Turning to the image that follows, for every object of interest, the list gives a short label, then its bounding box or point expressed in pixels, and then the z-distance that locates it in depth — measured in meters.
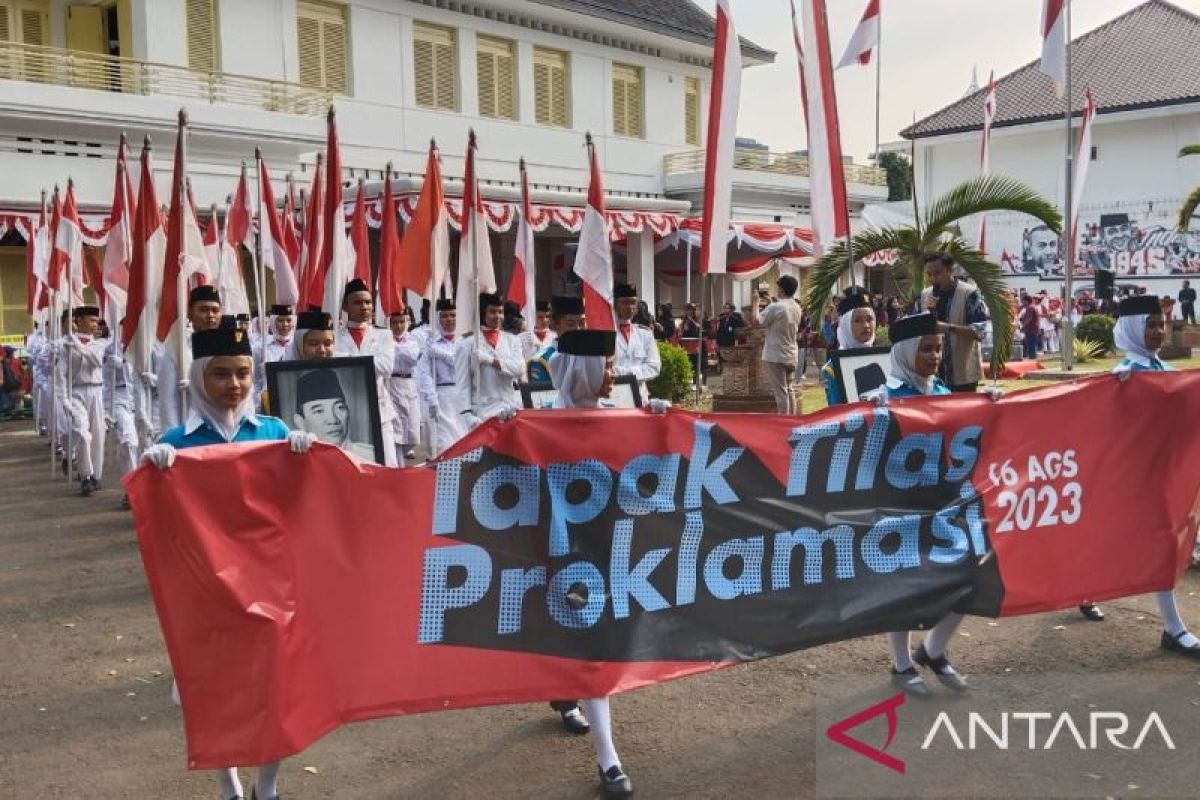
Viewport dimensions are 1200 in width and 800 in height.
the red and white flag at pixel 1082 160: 19.25
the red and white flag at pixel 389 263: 12.07
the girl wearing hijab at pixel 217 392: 4.48
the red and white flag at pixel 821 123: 8.10
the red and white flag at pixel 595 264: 8.24
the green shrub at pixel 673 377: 16.14
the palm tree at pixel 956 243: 10.94
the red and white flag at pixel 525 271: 11.02
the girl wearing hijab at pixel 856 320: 8.75
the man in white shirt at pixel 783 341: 14.09
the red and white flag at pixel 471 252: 9.88
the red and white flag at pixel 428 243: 10.37
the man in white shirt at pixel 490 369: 10.23
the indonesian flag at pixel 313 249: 10.83
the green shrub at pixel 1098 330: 28.33
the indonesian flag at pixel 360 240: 14.16
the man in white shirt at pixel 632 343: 10.19
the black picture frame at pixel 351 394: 6.43
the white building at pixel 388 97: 20.28
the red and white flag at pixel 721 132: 7.81
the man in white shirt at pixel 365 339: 9.48
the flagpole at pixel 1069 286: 18.73
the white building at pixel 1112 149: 39.97
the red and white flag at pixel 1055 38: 12.17
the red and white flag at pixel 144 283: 8.18
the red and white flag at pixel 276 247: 11.39
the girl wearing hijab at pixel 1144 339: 6.00
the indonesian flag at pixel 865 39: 9.82
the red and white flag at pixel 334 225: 8.99
